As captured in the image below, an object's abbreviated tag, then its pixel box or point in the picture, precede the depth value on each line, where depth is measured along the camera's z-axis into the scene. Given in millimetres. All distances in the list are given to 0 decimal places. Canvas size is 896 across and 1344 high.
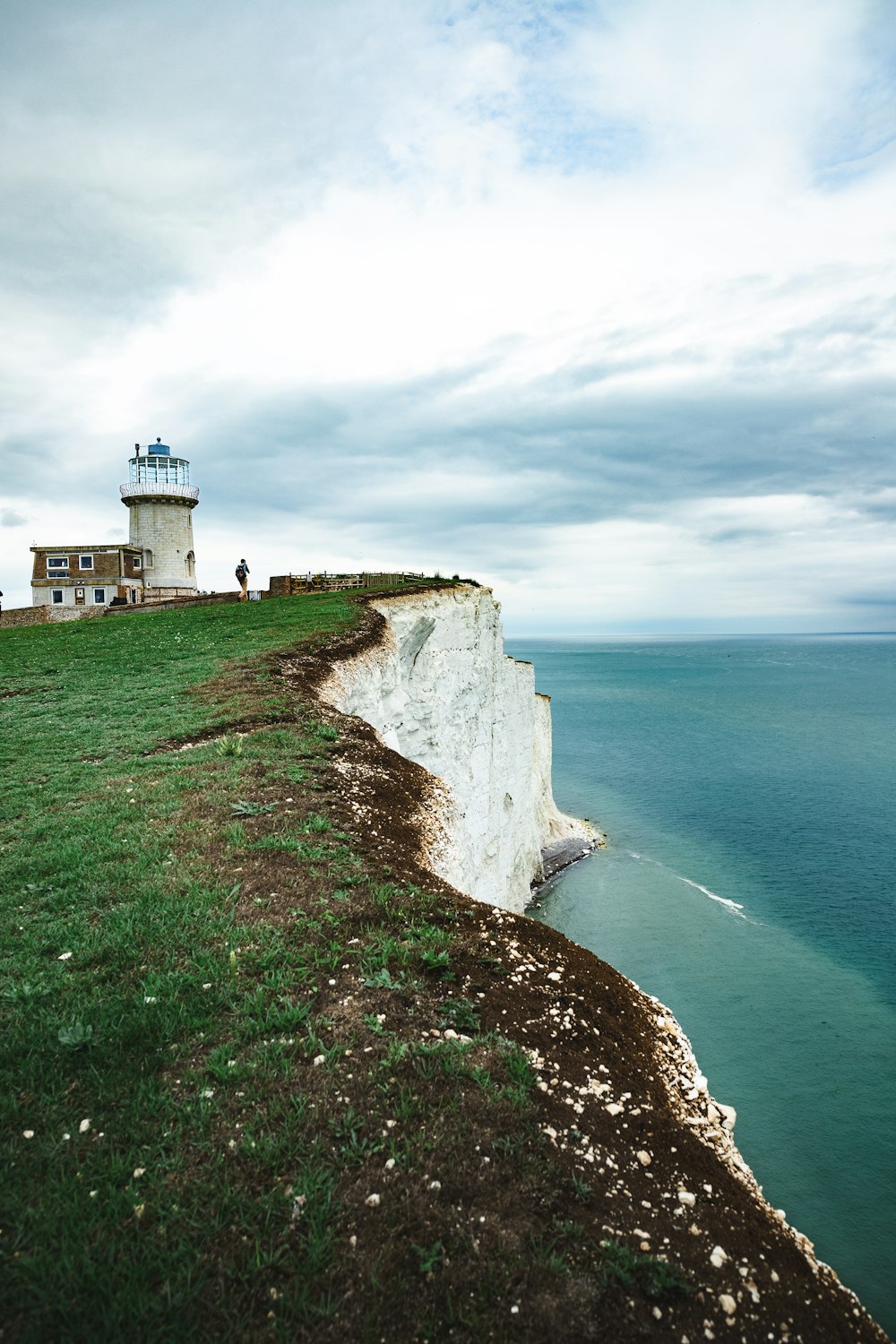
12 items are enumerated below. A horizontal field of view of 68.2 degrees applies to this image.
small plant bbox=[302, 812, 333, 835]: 9289
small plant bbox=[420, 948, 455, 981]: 6457
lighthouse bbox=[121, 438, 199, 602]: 53156
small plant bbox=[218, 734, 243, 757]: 12062
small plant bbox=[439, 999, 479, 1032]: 5801
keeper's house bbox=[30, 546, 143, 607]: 53156
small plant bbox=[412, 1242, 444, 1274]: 3852
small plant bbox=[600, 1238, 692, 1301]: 3910
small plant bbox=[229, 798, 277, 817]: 9727
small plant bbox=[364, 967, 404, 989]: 6090
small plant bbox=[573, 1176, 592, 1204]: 4406
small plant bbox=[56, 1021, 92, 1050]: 5305
